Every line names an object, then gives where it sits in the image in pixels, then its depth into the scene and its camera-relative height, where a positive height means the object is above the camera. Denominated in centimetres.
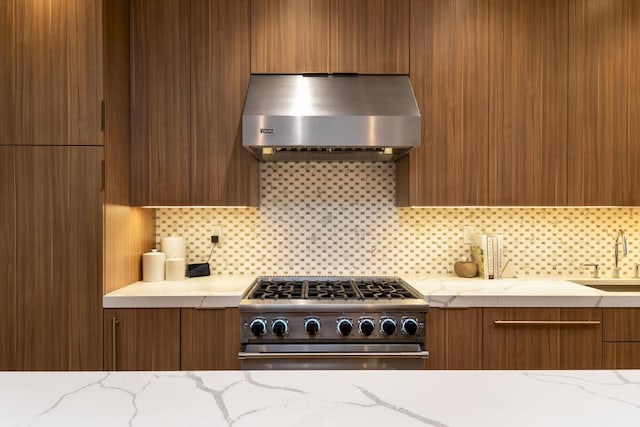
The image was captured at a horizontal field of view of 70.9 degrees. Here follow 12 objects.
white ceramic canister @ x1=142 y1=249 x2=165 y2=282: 260 -33
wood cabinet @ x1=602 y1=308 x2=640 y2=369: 222 -63
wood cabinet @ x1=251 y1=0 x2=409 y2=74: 252 +98
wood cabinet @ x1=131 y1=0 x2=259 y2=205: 250 +66
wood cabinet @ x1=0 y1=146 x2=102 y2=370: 218 -18
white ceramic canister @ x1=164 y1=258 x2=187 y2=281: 263 -34
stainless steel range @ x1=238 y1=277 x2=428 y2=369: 213 -59
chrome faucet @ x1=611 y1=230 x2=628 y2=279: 281 -24
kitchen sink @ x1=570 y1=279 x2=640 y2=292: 276 -45
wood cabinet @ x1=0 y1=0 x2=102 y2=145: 219 +68
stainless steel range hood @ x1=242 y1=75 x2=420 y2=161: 229 +50
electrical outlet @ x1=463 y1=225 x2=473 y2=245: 289 -15
